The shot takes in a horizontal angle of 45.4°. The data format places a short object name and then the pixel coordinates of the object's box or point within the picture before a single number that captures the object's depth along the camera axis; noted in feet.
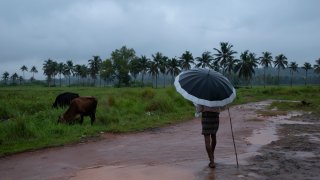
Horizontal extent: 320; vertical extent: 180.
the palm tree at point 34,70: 451.53
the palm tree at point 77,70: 371.23
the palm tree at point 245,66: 269.23
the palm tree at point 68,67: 374.22
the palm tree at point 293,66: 368.07
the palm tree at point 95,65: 352.90
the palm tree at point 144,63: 320.50
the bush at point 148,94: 89.55
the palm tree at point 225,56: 263.29
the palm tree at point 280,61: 335.26
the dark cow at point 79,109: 51.57
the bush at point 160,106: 76.69
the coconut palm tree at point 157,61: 310.04
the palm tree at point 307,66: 370.82
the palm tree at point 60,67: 375.25
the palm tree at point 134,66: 321.52
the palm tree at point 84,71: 366.51
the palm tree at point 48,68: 373.20
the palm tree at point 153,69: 312.58
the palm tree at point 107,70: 317.42
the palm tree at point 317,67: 334.38
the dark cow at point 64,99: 68.13
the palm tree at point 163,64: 311.27
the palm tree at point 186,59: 300.81
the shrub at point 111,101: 75.82
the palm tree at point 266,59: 323.78
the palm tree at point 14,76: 440.86
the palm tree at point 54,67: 372.38
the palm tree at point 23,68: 449.48
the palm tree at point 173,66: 306.35
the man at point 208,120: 26.94
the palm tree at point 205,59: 296.51
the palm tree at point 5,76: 442.30
